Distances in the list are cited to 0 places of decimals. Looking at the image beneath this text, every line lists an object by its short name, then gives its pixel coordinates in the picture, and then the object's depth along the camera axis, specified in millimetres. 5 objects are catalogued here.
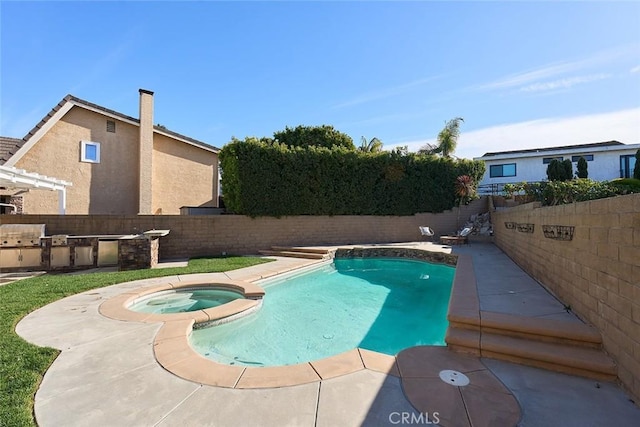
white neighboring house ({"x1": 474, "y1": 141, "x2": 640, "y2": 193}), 23812
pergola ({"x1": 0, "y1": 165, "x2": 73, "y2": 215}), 8488
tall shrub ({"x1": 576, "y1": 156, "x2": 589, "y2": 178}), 20516
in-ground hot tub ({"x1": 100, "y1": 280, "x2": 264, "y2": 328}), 5035
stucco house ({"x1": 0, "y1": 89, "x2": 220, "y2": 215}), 13148
